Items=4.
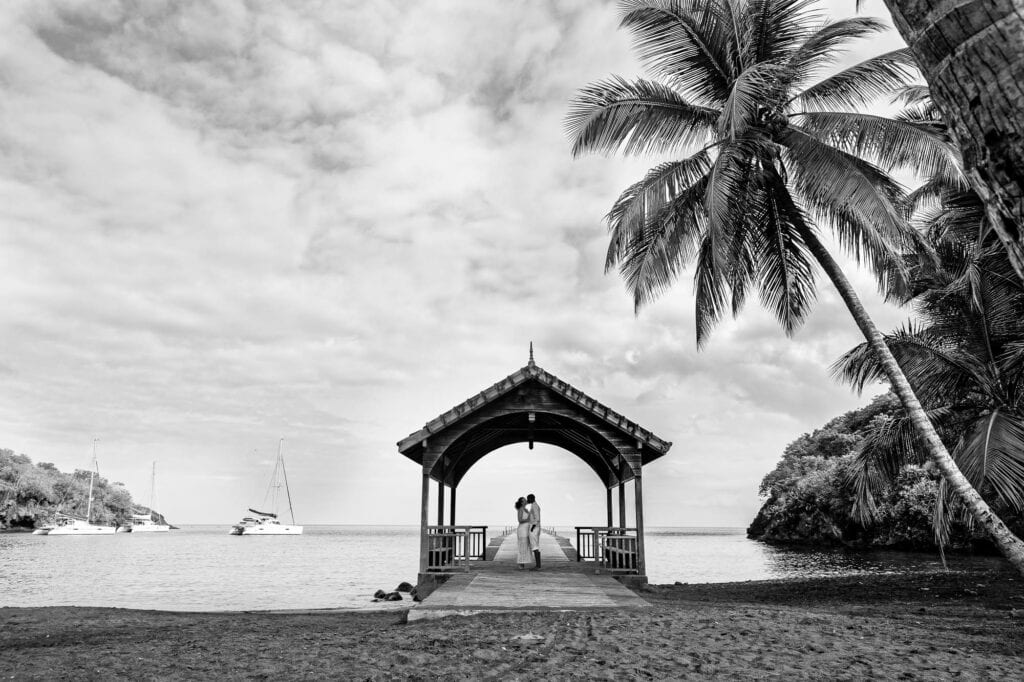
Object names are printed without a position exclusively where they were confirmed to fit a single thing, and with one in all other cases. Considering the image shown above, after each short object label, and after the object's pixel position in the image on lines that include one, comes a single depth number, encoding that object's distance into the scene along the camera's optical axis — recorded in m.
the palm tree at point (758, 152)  10.67
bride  14.63
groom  14.75
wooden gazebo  13.49
